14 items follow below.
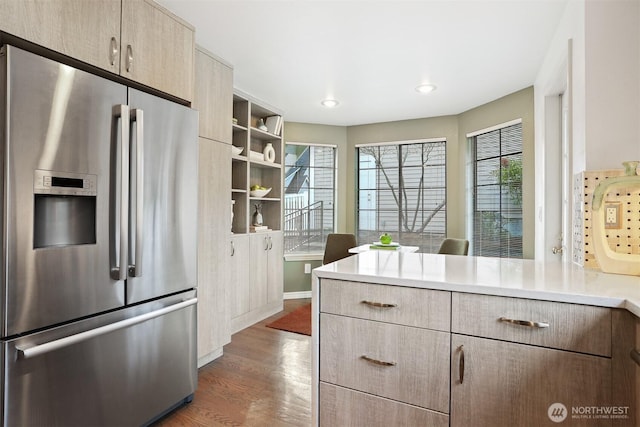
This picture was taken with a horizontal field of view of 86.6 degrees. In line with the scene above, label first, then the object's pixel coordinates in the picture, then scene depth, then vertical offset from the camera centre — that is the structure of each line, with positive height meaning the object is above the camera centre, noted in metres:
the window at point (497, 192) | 3.63 +0.28
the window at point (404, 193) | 4.69 +0.35
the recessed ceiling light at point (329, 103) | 3.93 +1.35
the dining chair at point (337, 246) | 4.49 -0.39
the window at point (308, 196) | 4.90 +0.30
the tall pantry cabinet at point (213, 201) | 2.64 +0.13
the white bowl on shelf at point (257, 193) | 3.84 +0.27
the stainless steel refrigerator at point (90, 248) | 1.32 -0.15
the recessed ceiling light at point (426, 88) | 3.43 +1.33
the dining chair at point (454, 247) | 3.71 -0.33
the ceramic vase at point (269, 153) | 4.00 +0.76
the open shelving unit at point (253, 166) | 3.60 +0.59
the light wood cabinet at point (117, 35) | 1.40 +0.88
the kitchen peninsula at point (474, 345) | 1.08 -0.47
